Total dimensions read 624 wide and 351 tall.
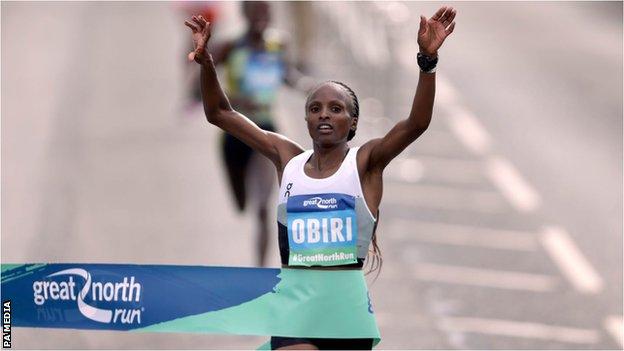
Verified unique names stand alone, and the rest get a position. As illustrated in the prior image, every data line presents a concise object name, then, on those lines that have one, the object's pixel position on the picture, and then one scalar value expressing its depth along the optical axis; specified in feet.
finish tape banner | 55.47
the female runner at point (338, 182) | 54.34
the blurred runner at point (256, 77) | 96.58
